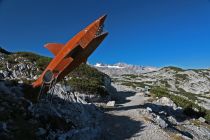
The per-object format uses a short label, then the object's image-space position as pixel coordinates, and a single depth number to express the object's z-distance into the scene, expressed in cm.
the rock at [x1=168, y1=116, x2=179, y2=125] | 1857
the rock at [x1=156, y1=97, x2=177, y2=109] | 2311
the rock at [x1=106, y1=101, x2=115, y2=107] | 1976
